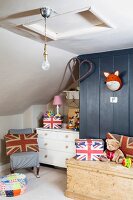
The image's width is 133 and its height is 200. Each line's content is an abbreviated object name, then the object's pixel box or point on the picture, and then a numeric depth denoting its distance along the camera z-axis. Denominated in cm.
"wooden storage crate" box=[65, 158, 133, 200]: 271
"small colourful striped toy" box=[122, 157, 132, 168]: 290
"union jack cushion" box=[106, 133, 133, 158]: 307
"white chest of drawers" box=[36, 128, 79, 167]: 411
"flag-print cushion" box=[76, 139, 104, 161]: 318
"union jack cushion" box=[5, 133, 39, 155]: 390
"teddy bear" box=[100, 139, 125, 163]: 307
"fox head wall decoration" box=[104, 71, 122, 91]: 332
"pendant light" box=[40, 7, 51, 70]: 188
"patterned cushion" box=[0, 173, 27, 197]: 312
